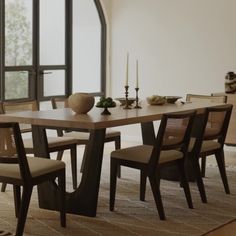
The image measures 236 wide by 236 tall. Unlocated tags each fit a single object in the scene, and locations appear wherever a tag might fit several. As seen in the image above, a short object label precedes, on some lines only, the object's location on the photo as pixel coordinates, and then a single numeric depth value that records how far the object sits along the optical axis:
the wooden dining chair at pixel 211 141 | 4.84
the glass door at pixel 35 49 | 7.13
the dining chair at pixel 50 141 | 4.96
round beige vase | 4.60
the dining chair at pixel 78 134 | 5.50
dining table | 4.20
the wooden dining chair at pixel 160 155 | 4.28
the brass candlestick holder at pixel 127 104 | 5.12
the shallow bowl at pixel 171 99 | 5.64
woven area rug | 4.02
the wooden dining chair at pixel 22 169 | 3.66
